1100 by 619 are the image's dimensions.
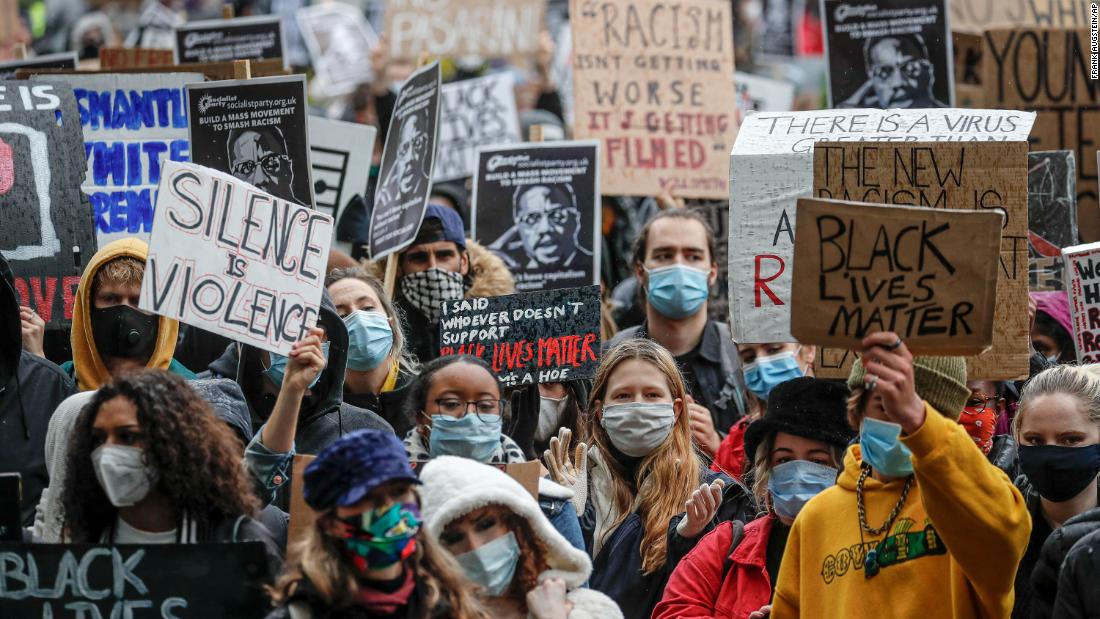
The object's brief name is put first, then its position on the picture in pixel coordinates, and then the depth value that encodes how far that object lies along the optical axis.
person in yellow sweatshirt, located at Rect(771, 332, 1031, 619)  8.77
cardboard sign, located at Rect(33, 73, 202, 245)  16.30
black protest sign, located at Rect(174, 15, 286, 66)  23.27
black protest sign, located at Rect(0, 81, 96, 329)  14.30
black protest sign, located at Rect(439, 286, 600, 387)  13.99
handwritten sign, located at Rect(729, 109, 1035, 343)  12.24
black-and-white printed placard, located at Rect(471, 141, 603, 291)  18.12
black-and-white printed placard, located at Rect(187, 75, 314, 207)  15.29
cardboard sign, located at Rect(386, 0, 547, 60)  24.20
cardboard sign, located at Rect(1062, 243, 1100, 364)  14.02
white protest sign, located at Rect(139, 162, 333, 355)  11.36
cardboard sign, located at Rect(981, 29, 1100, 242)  18.89
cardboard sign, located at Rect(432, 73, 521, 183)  22.77
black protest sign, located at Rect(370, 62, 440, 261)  16.19
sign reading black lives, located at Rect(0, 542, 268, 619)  9.16
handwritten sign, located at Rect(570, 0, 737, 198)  20.50
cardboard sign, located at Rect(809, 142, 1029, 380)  11.27
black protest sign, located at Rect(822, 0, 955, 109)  18.91
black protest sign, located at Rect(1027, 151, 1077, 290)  16.61
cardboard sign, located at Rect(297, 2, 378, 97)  30.50
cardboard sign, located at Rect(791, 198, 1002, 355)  9.32
